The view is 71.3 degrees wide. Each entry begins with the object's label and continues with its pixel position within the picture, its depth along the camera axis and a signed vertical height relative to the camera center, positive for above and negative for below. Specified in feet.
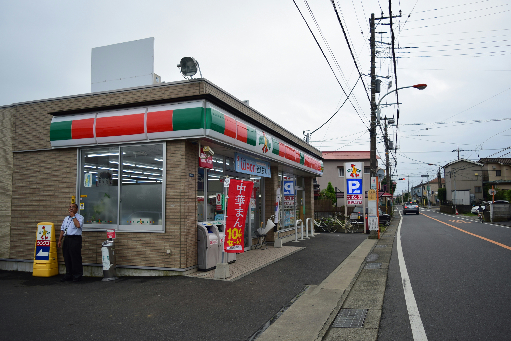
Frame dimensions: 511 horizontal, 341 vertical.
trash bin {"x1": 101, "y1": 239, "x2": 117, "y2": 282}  26.96 -4.87
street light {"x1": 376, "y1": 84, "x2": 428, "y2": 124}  50.82 +15.33
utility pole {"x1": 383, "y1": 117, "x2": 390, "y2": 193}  103.83 +14.11
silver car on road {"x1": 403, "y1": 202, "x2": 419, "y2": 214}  156.35 -6.64
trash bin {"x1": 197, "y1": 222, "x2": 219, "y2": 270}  28.55 -4.23
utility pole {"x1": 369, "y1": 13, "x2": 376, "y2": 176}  60.39 +14.49
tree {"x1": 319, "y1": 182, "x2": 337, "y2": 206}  113.60 +0.17
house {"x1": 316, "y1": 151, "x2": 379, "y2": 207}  143.74 +12.39
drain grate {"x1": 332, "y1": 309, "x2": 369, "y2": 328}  16.94 -6.23
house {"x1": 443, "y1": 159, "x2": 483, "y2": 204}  202.39 +9.19
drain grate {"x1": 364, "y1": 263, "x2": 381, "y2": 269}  31.90 -6.54
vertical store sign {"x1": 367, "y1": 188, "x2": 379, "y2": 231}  56.44 -2.59
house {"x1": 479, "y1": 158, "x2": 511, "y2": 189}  190.80 +12.03
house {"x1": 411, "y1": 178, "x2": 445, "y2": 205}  357.08 +4.07
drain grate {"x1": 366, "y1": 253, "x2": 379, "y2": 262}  36.35 -6.70
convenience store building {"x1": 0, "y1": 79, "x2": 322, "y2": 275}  27.48 +2.65
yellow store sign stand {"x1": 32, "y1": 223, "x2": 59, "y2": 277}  29.27 -4.57
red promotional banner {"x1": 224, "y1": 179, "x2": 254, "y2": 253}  25.63 -1.31
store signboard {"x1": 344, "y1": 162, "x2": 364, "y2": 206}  66.80 +2.14
